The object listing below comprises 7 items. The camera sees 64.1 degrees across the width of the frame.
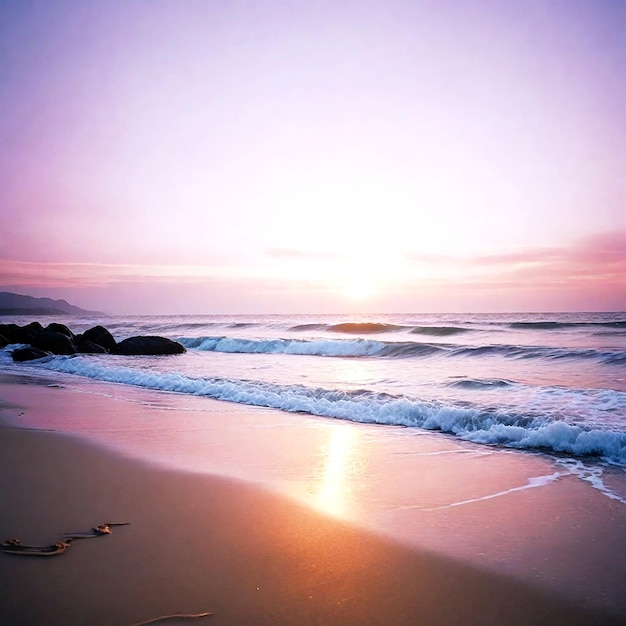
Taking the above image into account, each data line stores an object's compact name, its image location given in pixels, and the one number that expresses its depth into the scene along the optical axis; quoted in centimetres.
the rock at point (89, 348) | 2384
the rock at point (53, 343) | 2247
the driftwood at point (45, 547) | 330
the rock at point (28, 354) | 2025
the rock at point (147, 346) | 2397
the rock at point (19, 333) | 2997
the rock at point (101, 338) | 2517
